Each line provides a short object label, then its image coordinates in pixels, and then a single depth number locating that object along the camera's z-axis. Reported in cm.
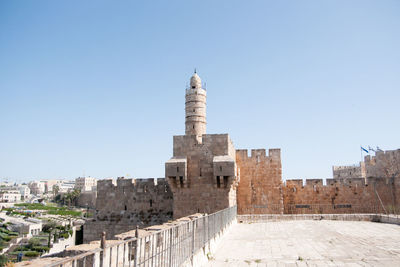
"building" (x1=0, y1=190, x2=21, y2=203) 10636
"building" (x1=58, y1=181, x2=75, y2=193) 16284
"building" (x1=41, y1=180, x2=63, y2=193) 15688
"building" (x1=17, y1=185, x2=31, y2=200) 13050
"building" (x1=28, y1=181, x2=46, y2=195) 15238
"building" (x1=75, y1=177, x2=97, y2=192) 12950
